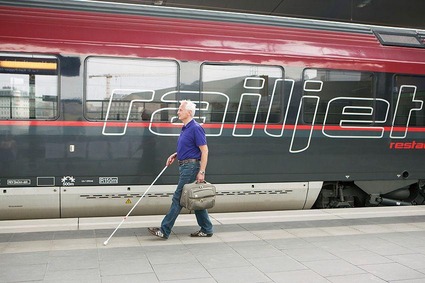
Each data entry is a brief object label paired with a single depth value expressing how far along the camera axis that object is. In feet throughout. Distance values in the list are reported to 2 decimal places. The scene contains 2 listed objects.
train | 19.99
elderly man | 18.03
